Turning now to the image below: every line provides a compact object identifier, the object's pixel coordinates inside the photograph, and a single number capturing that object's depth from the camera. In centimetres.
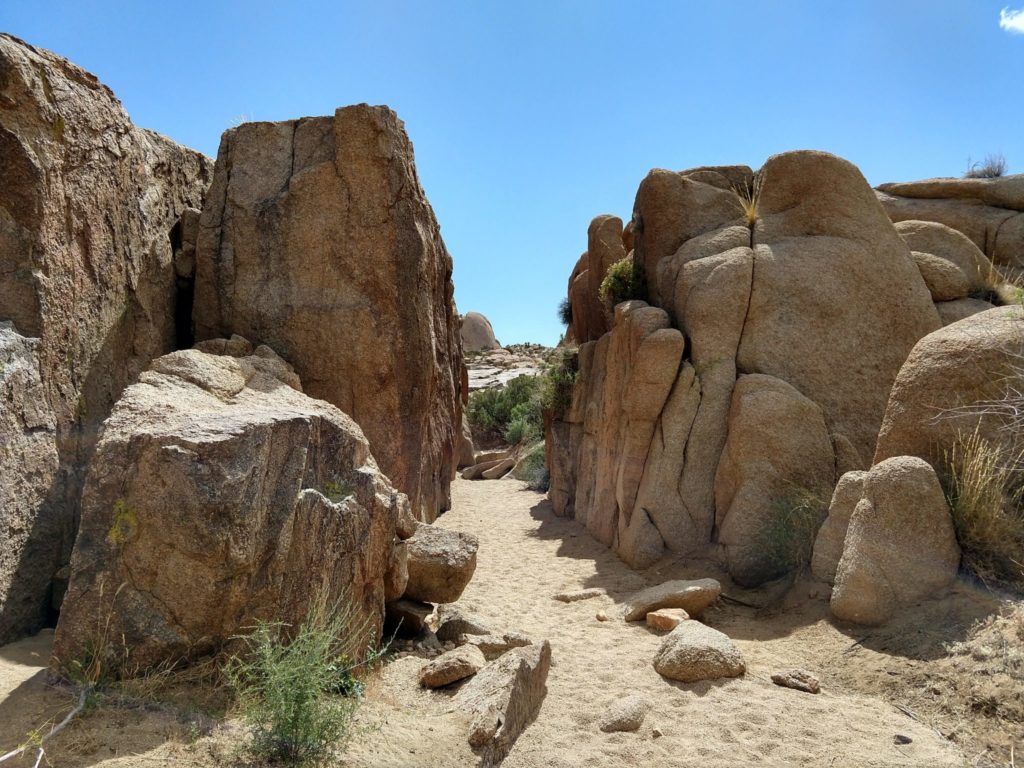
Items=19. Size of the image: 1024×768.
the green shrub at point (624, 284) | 1003
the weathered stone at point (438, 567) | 595
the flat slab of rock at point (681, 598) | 639
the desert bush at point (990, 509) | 507
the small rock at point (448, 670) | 477
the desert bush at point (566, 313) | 2158
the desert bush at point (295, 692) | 339
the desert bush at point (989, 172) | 1265
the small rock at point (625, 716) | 443
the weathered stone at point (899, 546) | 522
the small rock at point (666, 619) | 612
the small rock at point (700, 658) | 499
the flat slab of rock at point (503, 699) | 402
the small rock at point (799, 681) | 476
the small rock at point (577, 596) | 742
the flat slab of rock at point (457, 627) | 578
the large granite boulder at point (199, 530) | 391
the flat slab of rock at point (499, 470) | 1872
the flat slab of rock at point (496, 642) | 540
